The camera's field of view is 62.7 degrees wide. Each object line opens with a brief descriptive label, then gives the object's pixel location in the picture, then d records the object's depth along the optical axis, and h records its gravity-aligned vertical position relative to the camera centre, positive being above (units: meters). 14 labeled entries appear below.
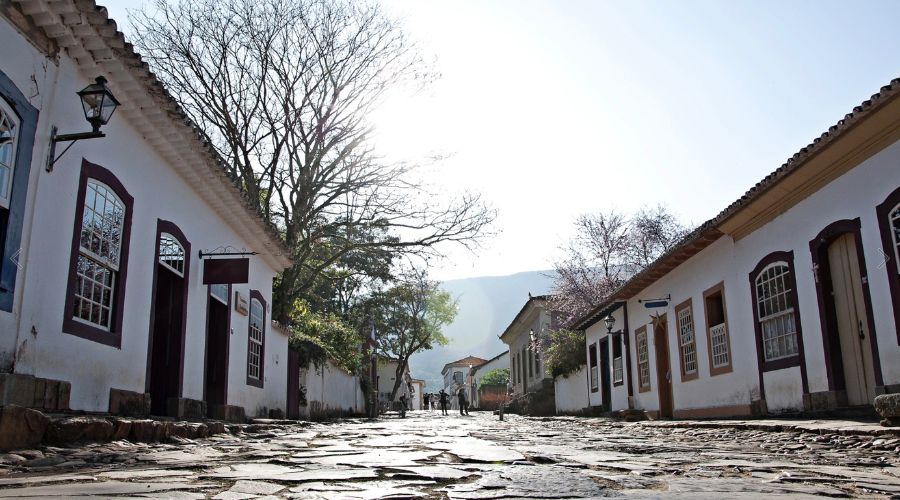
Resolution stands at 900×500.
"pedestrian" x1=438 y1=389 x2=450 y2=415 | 35.03 +0.58
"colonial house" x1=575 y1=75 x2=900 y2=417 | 8.38 +1.75
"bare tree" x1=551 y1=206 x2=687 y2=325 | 28.44 +5.83
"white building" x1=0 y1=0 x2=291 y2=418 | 6.21 +1.99
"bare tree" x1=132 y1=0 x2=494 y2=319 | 19.06 +7.63
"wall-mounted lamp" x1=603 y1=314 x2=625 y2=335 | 19.25 +2.22
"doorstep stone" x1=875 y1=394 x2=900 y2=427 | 6.55 -0.03
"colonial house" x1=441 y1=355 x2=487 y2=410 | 79.81 +4.77
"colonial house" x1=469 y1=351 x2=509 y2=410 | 55.88 +2.53
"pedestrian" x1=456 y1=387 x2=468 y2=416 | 31.98 +0.45
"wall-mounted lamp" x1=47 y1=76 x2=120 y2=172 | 6.50 +2.70
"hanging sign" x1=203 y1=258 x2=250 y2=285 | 11.17 +2.11
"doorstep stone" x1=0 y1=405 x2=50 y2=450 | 4.95 -0.07
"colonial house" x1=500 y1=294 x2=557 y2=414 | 29.86 +2.90
